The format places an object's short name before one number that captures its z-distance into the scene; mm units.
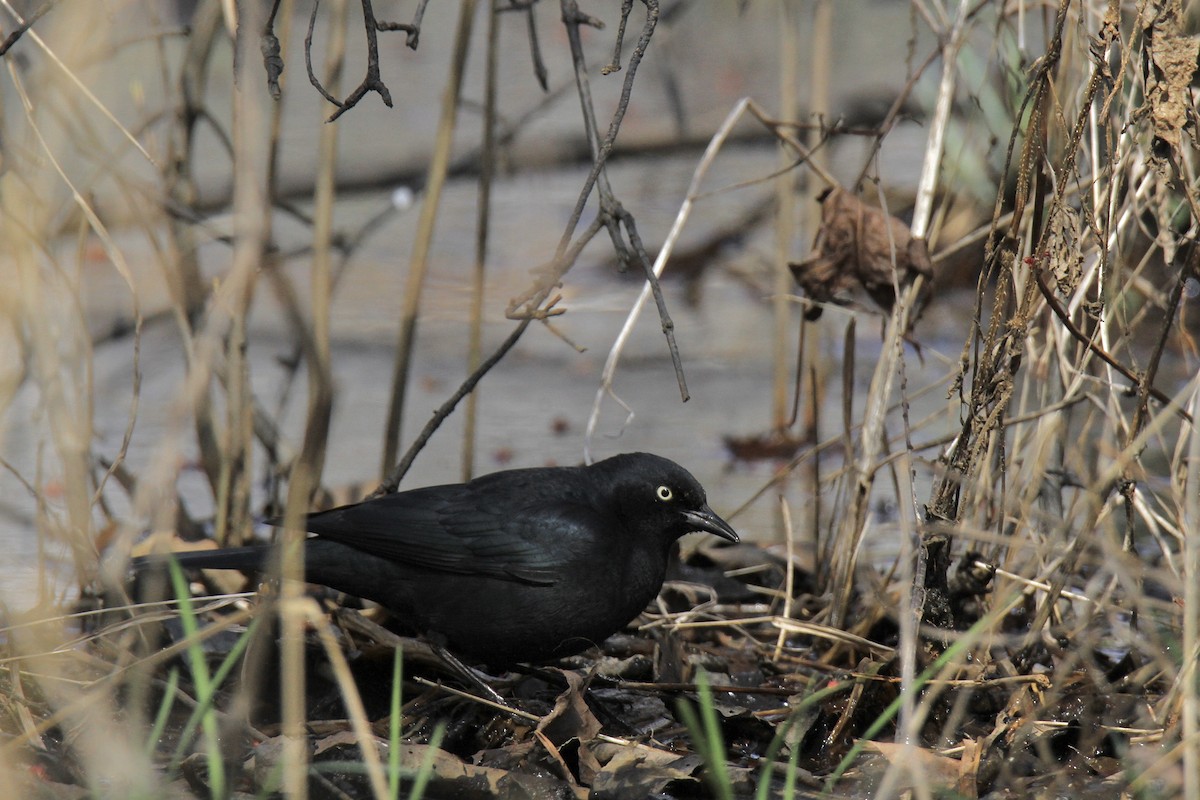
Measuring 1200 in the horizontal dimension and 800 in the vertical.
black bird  6773
